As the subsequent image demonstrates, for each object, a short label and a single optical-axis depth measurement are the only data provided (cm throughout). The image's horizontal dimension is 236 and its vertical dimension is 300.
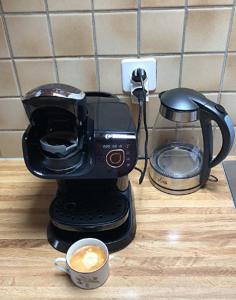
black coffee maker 54
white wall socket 75
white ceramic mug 57
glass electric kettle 66
